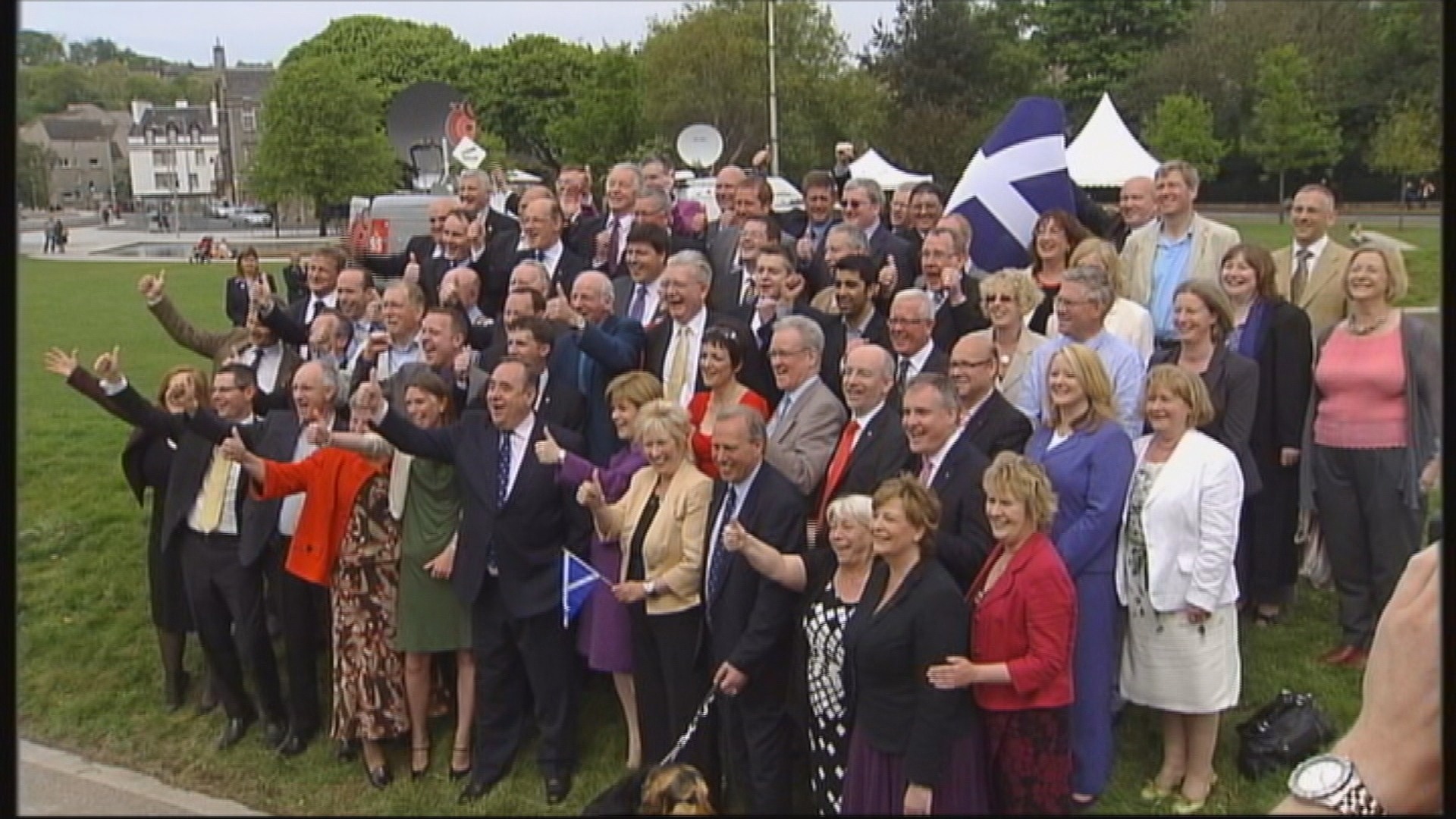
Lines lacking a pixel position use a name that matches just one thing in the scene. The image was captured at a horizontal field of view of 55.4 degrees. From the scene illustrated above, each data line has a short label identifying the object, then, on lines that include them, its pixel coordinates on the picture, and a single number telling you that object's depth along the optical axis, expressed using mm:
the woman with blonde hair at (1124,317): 6070
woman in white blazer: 5004
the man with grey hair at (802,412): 5477
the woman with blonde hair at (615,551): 5664
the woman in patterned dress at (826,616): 4648
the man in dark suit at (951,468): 4824
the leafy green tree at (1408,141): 25781
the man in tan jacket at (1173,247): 7070
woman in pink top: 5988
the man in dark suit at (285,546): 6359
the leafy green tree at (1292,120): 35875
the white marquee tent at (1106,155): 22797
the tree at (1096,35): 51906
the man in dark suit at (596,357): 6328
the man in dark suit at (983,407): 5152
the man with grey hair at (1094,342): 5504
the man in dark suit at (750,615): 5043
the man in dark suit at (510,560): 5836
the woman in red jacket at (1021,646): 4512
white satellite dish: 22469
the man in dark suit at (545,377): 6234
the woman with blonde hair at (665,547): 5332
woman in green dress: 6062
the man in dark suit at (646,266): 7016
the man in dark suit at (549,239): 7918
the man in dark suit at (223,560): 6484
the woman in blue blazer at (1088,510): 4965
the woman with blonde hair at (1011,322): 5781
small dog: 3529
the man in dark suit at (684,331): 6297
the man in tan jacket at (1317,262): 6812
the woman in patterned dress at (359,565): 6168
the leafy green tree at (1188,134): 38000
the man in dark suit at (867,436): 5117
